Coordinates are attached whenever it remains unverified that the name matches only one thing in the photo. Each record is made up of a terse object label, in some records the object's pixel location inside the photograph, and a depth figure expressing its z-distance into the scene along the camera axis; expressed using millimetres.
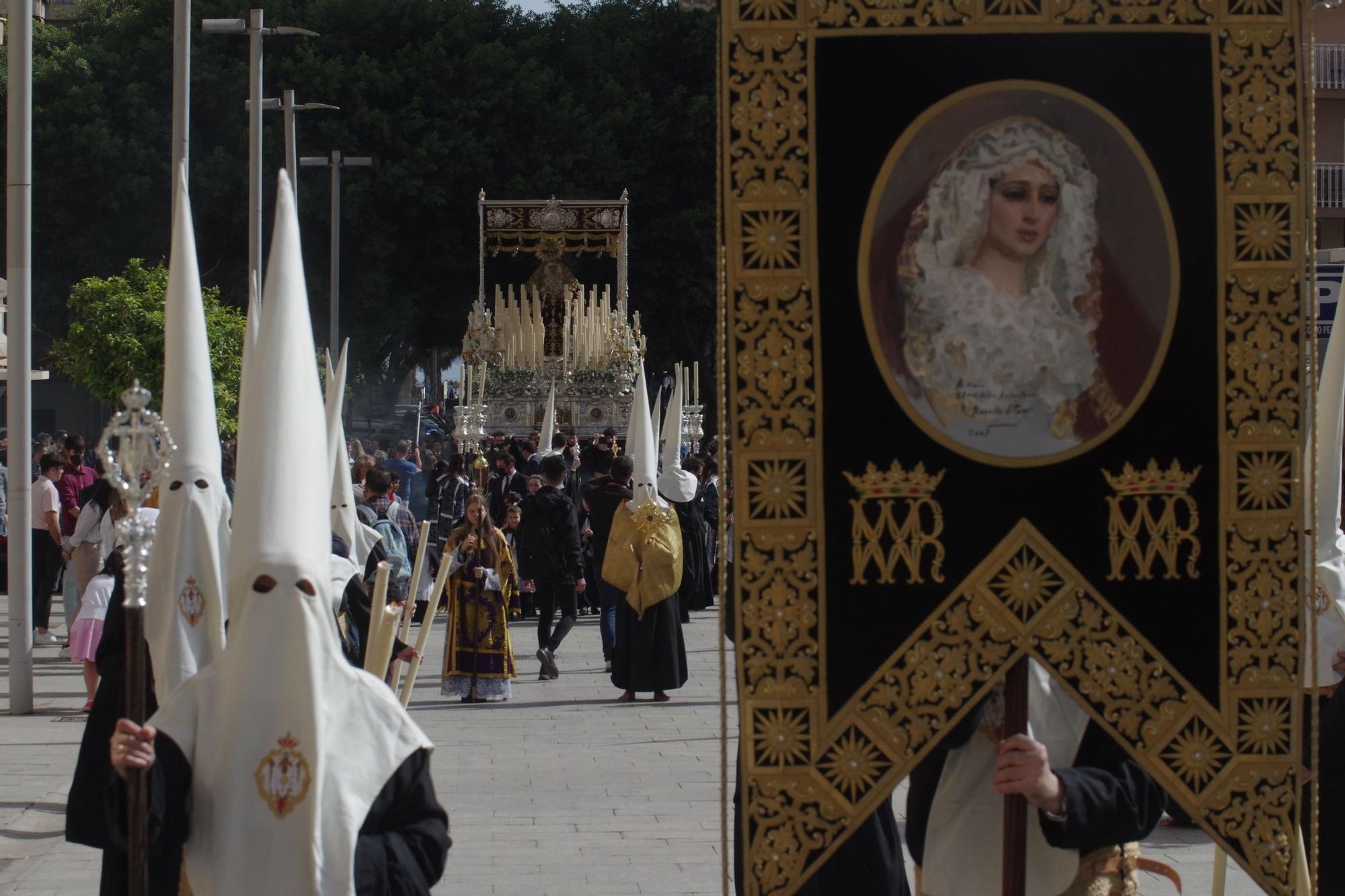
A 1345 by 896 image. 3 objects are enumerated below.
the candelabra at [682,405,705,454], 30344
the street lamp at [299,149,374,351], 35250
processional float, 31266
